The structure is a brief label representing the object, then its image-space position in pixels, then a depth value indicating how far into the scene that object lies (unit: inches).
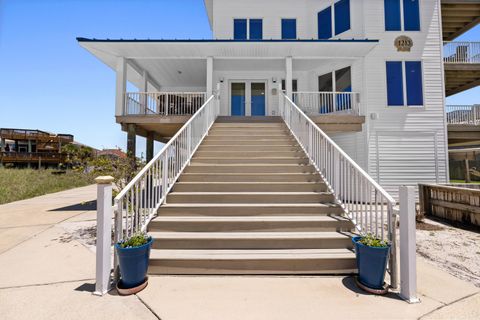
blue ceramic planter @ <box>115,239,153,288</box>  103.4
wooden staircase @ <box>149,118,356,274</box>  120.7
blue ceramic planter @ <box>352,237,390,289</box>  103.1
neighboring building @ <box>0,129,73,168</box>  1040.8
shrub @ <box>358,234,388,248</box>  105.6
